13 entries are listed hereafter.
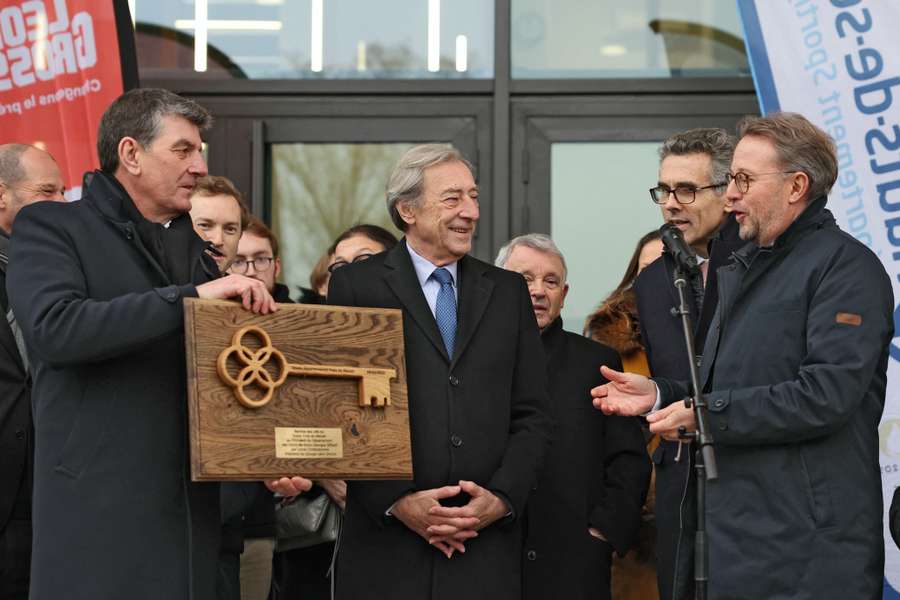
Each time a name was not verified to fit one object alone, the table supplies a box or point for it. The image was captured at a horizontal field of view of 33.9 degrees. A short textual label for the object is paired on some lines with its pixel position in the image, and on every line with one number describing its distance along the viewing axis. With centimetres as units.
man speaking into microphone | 425
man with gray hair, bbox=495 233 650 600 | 550
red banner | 689
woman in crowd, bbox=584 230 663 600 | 593
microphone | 434
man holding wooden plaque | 402
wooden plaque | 404
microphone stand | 404
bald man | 498
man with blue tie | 463
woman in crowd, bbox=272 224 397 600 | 556
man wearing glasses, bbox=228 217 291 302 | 627
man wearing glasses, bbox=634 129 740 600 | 525
